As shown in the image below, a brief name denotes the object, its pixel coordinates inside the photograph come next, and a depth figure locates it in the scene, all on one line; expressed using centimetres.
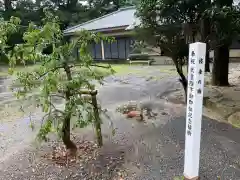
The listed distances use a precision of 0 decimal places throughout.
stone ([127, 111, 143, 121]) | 381
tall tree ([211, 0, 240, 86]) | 334
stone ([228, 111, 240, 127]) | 338
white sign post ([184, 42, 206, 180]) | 186
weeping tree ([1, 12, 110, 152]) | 229
